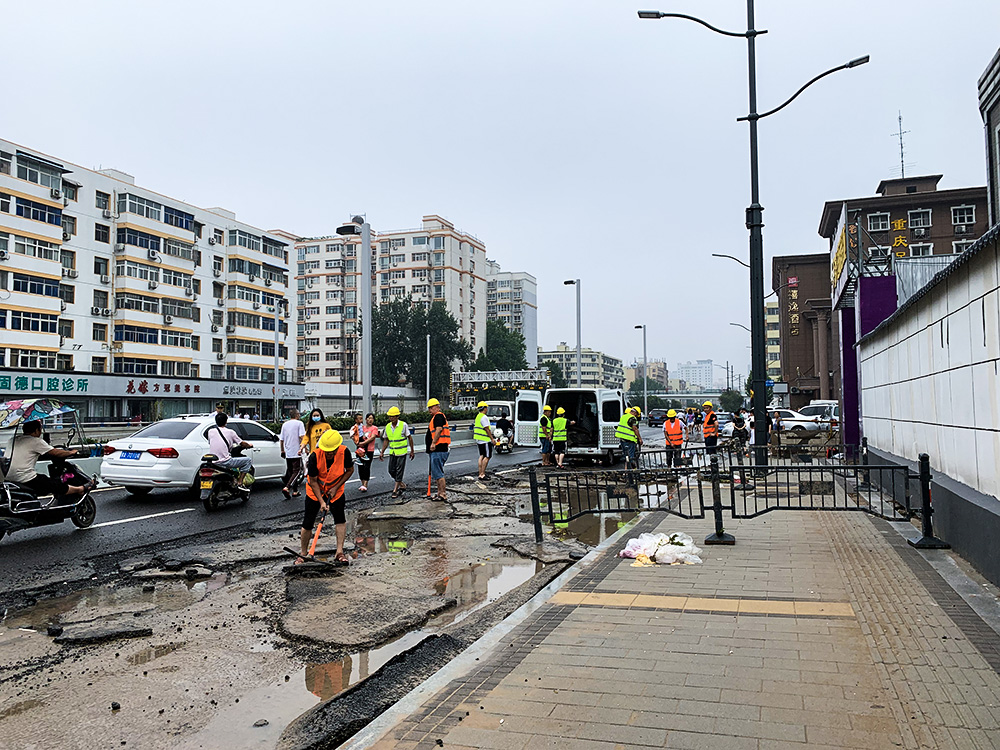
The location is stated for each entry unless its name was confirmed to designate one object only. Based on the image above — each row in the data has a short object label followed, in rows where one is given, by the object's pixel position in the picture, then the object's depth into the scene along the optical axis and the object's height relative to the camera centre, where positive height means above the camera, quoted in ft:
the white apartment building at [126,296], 150.51 +26.20
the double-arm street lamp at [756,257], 44.27 +8.66
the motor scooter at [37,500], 29.86 -3.69
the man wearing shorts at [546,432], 64.08 -2.26
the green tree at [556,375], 392.84 +15.71
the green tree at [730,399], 365.40 +2.15
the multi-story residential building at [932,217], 173.68 +42.72
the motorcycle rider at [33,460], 31.14 -2.04
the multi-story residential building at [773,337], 338.23 +30.23
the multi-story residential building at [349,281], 335.67 +55.53
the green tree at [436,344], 275.80 +22.25
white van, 70.28 -1.27
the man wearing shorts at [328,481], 26.84 -2.61
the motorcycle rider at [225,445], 41.45 -2.04
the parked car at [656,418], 228.02 -4.12
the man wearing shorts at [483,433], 58.20 -2.08
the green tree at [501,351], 339.57 +24.72
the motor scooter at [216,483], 39.99 -3.98
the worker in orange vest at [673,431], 60.23 -2.16
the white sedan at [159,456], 42.42 -2.63
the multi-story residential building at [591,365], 561.39 +29.71
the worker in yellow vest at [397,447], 47.26 -2.50
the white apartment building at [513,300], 429.38 +59.06
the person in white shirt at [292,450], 46.85 -2.62
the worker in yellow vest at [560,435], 61.72 -2.41
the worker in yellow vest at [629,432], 59.16 -2.17
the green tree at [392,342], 277.85 +23.21
